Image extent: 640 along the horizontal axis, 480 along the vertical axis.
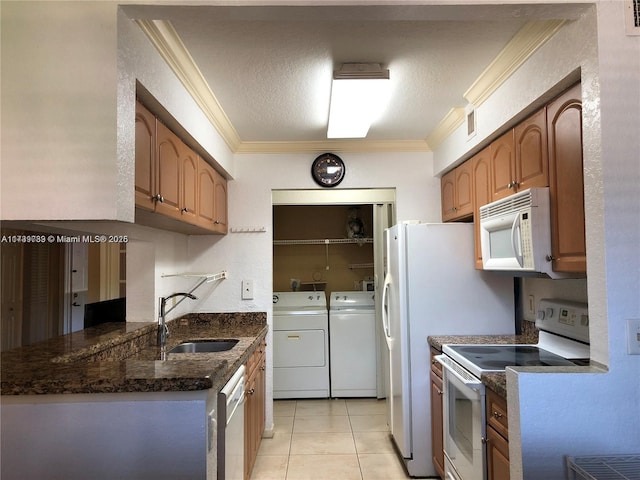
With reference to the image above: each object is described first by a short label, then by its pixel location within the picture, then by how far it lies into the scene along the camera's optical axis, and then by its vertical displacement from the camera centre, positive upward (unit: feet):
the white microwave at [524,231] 5.58 +0.36
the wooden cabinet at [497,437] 5.15 -2.45
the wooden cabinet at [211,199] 8.17 +1.35
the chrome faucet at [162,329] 7.47 -1.33
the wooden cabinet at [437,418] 7.71 -3.23
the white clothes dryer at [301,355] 13.04 -3.22
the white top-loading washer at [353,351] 12.98 -3.11
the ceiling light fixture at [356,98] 6.31 +2.86
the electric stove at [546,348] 6.11 -1.61
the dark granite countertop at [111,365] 4.13 -1.27
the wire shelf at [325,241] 15.17 +0.63
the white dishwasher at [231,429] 5.24 -2.48
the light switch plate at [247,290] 10.26 -0.83
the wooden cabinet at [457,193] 8.57 +1.48
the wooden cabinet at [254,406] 7.43 -3.07
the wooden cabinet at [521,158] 5.80 +1.59
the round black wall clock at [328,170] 10.32 +2.28
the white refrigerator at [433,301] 8.32 -0.95
